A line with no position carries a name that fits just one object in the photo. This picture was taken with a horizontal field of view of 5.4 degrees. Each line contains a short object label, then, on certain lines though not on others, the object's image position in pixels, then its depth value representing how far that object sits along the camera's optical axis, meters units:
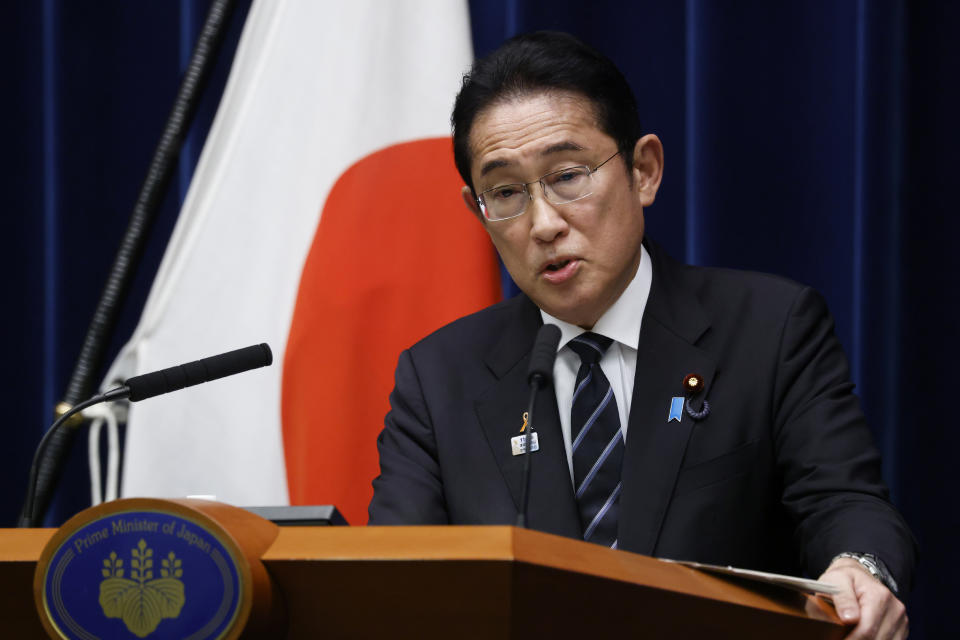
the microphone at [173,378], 9.04
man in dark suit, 9.23
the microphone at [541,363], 8.96
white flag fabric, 9.50
